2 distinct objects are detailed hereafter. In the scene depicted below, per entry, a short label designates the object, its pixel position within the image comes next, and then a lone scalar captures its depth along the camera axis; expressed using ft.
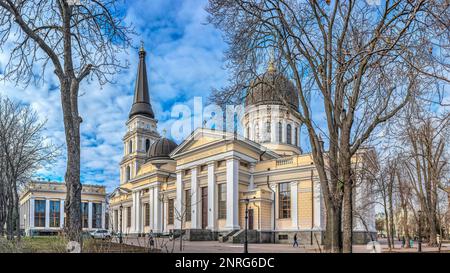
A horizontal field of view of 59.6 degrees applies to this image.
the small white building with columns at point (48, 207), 284.82
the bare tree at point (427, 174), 60.70
